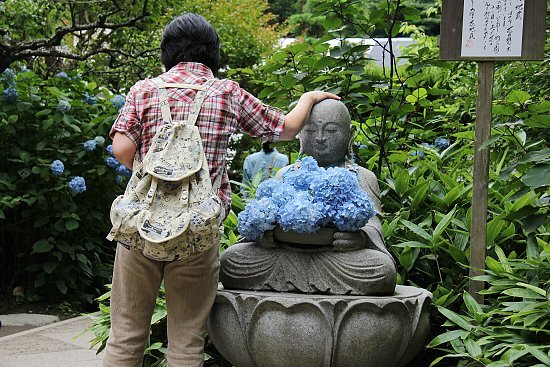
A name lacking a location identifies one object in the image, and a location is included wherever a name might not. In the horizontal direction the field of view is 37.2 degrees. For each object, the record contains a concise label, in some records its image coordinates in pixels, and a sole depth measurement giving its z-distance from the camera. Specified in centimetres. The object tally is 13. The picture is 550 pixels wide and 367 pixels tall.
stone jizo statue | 392
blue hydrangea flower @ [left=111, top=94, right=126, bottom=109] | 841
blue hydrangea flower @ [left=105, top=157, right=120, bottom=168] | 816
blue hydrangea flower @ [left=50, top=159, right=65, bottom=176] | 777
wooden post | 450
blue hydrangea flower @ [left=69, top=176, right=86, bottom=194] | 780
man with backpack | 364
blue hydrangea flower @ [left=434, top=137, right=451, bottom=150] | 647
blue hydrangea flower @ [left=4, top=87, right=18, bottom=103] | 789
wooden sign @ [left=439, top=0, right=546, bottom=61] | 440
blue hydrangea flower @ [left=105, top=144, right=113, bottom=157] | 815
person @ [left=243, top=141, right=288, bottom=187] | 775
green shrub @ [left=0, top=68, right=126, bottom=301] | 802
